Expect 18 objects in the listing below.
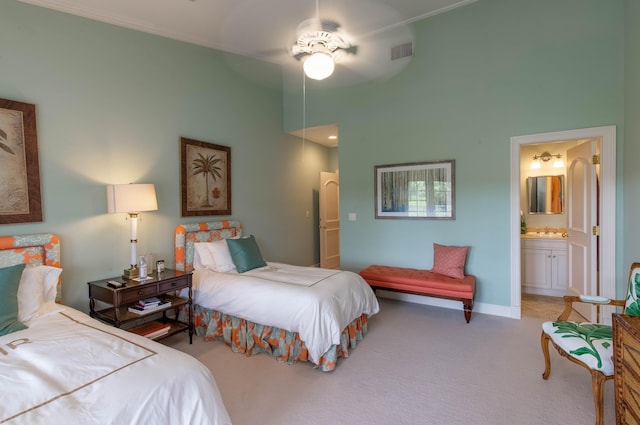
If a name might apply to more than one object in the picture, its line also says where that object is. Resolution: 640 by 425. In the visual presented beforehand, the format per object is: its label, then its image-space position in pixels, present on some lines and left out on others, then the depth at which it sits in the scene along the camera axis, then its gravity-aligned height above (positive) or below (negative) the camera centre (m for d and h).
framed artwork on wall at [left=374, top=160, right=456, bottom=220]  3.99 +0.18
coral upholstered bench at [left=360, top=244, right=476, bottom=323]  3.48 -0.94
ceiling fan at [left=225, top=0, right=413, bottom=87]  2.84 +2.22
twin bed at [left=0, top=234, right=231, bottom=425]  1.17 -0.76
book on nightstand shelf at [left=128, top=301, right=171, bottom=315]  2.78 -0.94
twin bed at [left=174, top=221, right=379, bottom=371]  2.52 -0.92
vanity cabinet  4.32 -0.99
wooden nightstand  2.58 -0.78
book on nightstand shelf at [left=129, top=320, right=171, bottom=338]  2.82 -1.17
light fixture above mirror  4.72 +0.67
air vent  4.11 +2.13
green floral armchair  1.82 -0.94
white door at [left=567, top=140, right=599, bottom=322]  3.30 -0.28
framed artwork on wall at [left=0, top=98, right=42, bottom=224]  2.41 +0.39
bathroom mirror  4.69 +0.10
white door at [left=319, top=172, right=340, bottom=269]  5.96 -0.33
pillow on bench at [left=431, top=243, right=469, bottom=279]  3.73 -0.74
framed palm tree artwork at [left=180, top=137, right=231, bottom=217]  3.71 +0.40
